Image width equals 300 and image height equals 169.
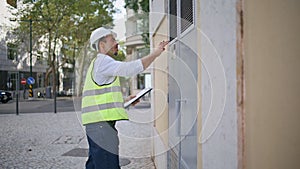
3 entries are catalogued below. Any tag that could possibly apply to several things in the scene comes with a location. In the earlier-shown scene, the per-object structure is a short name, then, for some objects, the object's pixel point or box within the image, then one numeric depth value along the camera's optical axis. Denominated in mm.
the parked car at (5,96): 24297
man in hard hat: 2959
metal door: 2344
